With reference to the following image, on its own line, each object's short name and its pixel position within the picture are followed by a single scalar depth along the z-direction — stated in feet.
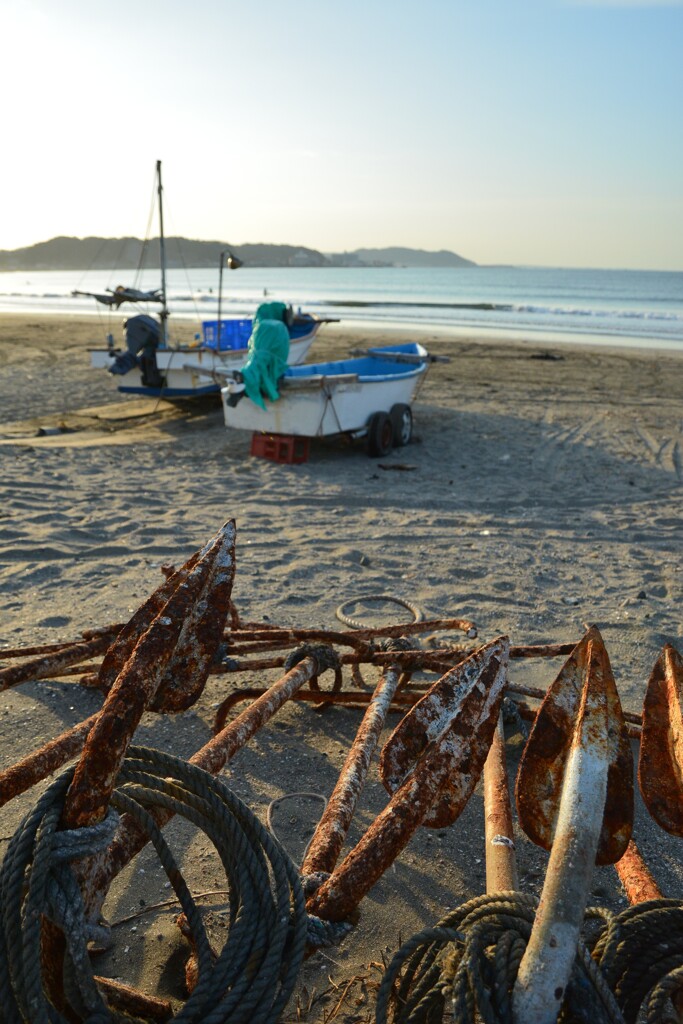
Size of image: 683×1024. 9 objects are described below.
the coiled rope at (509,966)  5.27
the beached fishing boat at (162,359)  38.09
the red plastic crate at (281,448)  29.43
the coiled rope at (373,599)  14.68
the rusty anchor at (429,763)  5.96
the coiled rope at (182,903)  4.96
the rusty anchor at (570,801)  5.13
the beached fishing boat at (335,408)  29.22
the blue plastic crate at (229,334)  44.45
